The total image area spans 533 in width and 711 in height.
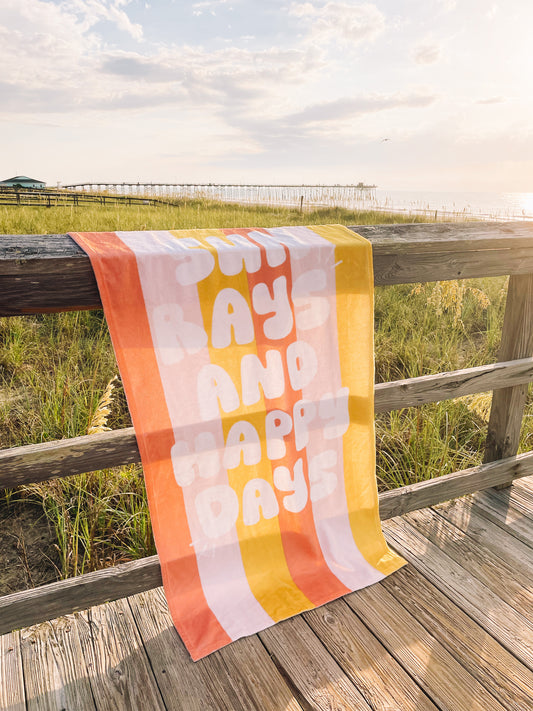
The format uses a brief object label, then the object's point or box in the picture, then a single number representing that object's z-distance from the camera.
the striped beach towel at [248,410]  1.19
